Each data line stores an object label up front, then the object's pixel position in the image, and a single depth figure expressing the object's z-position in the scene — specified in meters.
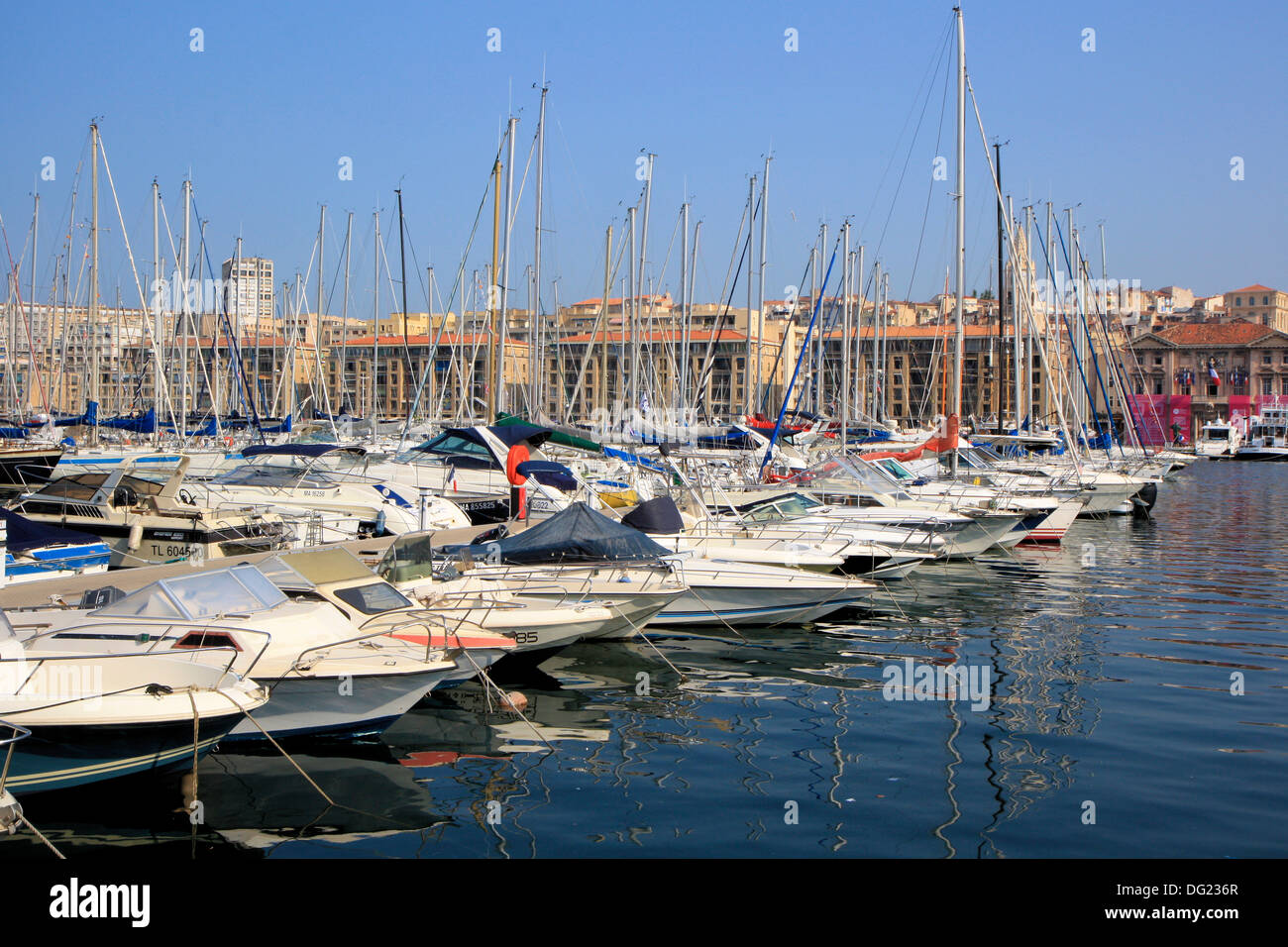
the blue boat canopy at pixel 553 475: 25.47
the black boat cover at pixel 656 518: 20.67
